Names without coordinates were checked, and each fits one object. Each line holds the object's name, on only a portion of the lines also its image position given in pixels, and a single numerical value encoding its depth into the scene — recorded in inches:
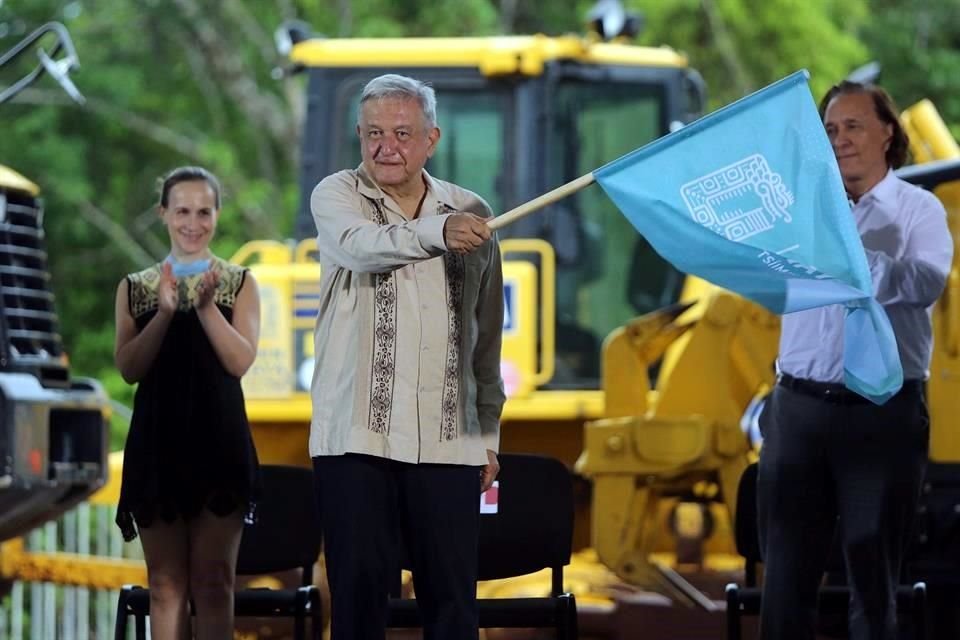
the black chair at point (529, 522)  552.1
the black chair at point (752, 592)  524.1
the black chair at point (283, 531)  568.7
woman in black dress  479.5
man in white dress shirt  463.5
